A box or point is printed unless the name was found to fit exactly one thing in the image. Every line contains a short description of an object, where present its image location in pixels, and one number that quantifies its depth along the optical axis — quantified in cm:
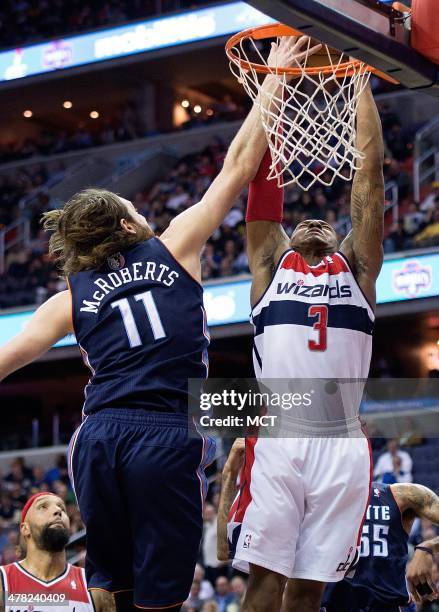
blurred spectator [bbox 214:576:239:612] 1109
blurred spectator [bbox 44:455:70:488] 1615
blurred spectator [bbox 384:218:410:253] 1563
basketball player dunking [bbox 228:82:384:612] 436
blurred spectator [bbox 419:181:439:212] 1661
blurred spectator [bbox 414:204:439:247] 1518
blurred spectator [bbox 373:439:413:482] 1203
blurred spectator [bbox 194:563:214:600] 1148
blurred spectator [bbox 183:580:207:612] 1128
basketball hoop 464
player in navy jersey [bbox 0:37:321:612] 353
